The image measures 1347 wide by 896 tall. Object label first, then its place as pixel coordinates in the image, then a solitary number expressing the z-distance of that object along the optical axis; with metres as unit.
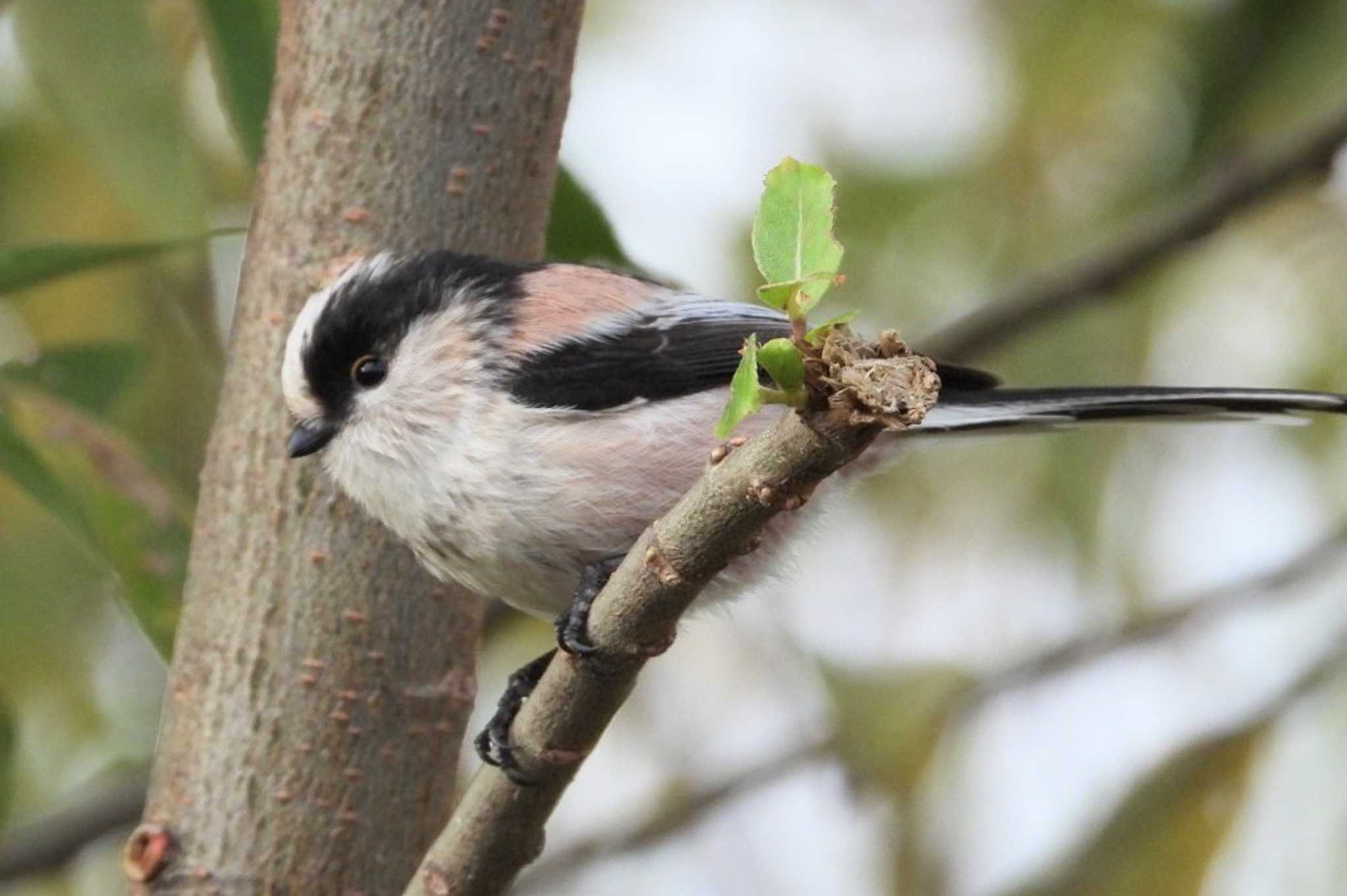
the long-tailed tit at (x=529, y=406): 3.64
